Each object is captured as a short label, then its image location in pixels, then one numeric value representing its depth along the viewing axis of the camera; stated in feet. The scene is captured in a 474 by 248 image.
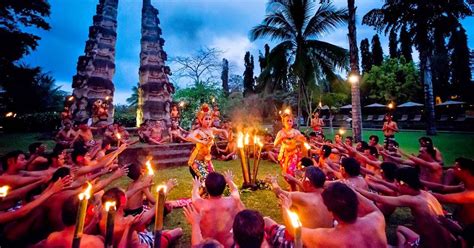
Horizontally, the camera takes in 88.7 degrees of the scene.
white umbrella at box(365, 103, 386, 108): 104.89
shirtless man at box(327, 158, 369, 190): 13.65
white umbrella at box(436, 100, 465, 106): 84.64
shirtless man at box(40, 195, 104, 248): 8.10
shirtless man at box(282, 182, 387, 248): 7.36
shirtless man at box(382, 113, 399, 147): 38.02
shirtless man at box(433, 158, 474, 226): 11.05
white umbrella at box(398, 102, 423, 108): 92.84
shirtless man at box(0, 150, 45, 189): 14.01
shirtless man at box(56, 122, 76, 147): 33.35
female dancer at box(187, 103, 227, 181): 20.34
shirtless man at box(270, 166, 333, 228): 10.30
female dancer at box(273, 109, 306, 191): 23.25
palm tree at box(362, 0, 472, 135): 53.88
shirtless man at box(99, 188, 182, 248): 8.93
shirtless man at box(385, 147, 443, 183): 18.05
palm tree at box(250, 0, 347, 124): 48.21
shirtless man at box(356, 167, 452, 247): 9.70
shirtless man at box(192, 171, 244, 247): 10.13
